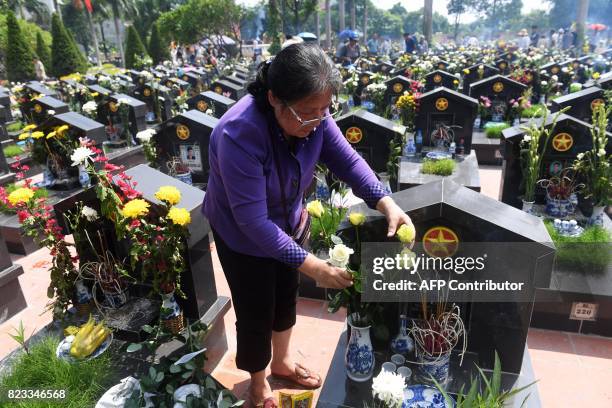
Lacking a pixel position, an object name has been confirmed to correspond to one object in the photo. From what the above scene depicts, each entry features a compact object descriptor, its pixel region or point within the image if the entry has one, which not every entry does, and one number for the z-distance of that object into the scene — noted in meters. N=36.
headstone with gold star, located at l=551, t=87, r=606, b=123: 7.09
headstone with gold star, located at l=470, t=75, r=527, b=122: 8.43
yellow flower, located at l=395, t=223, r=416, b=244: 1.76
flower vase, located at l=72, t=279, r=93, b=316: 2.73
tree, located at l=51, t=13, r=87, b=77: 19.25
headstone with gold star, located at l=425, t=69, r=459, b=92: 10.65
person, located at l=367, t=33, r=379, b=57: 21.84
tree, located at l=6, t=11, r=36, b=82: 17.05
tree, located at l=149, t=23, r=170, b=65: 25.55
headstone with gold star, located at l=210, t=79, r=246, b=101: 11.25
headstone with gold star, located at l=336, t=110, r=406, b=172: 5.06
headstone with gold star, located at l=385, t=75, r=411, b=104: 9.45
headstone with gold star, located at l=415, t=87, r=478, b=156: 6.08
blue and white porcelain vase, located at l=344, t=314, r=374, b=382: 2.21
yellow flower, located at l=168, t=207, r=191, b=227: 2.21
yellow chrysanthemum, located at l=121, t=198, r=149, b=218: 2.18
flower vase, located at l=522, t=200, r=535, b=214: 4.32
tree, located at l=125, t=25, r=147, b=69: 20.67
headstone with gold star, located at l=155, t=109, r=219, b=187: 5.45
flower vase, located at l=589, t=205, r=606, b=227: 3.93
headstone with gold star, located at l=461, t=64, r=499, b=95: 11.95
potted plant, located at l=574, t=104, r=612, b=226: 3.88
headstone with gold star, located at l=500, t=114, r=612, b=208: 4.23
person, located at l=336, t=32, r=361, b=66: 17.33
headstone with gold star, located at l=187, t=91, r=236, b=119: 8.02
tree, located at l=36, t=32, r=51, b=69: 20.88
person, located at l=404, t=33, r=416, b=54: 18.72
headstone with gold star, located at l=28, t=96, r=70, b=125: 7.86
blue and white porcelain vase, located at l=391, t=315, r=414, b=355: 2.33
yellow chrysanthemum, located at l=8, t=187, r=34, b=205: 2.42
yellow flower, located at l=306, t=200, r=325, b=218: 2.06
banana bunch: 2.24
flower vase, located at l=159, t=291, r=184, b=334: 2.48
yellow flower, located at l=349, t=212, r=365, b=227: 1.99
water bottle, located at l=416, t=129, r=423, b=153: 6.27
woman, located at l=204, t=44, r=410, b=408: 1.54
